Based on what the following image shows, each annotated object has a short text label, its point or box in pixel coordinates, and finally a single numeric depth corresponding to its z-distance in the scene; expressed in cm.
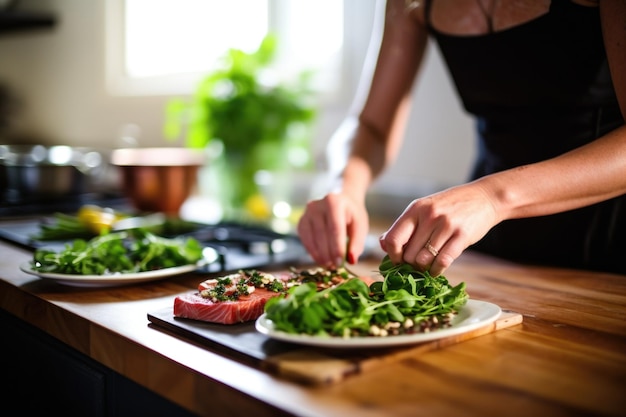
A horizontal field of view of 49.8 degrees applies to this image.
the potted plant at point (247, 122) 204
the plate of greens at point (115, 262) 108
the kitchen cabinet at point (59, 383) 86
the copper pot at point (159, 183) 207
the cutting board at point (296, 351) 69
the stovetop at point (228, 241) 131
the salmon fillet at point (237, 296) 87
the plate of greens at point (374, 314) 75
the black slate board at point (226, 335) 77
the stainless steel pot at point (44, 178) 206
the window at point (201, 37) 262
